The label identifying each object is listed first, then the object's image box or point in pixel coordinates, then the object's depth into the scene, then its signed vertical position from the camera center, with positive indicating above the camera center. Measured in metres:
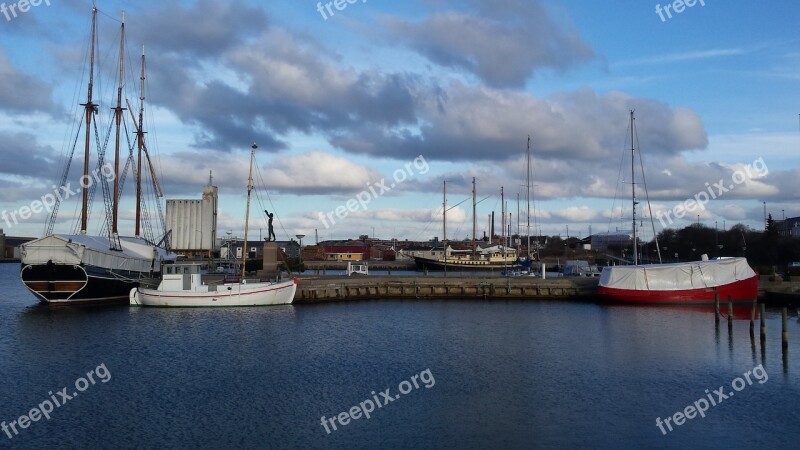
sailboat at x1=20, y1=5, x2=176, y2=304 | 46.94 -0.59
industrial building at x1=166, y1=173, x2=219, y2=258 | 91.19 +4.89
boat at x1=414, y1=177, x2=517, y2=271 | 111.69 -0.23
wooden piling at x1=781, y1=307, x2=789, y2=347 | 30.23 -3.17
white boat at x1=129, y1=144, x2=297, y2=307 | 47.00 -2.24
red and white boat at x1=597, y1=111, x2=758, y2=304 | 49.47 -1.59
